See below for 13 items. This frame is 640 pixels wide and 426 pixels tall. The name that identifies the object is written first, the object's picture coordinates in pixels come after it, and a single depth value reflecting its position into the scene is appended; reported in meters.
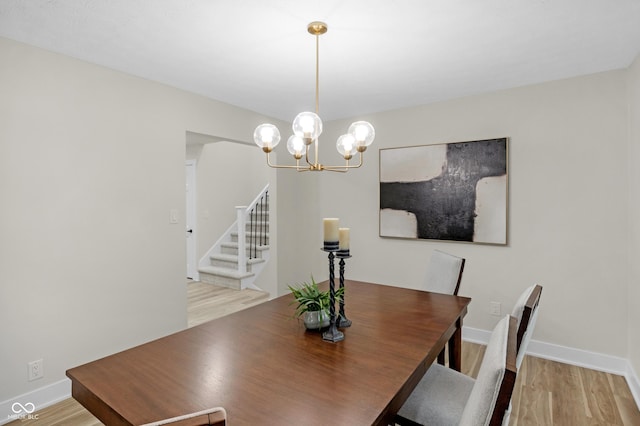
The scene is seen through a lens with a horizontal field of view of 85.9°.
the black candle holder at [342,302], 1.62
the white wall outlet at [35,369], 2.22
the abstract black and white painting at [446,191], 3.15
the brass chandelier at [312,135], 1.83
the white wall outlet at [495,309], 3.20
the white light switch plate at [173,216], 3.05
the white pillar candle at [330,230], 1.56
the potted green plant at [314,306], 1.61
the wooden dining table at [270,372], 1.02
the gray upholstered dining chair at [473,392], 0.85
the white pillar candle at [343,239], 1.66
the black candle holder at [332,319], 1.52
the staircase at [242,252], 5.29
